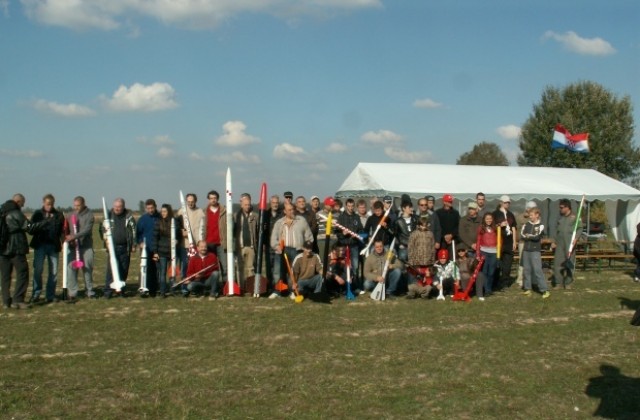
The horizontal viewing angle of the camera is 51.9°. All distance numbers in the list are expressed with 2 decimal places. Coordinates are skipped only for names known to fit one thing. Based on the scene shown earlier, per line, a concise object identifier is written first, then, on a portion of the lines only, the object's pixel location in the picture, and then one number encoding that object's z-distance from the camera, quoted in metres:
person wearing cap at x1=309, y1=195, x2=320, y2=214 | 12.34
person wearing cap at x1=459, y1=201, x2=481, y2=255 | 11.85
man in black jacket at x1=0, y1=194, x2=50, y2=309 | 9.70
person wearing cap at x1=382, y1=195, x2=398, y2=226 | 11.58
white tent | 16.78
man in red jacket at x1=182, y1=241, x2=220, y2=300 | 10.88
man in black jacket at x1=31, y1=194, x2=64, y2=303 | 10.32
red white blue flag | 21.25
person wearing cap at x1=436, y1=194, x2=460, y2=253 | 12.00
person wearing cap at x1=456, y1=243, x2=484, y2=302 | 10.95
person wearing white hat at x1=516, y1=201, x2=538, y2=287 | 12.04
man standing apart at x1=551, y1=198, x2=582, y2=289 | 12.46
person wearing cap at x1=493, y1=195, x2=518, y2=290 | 12.00
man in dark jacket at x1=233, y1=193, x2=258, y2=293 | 11.31
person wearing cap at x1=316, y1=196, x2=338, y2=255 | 12.26
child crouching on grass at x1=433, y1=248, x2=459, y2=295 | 11.04
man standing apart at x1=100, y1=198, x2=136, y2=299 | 10.92
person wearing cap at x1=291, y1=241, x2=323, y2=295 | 10.59
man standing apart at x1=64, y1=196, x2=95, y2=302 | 10.54
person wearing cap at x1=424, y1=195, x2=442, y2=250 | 11.76
